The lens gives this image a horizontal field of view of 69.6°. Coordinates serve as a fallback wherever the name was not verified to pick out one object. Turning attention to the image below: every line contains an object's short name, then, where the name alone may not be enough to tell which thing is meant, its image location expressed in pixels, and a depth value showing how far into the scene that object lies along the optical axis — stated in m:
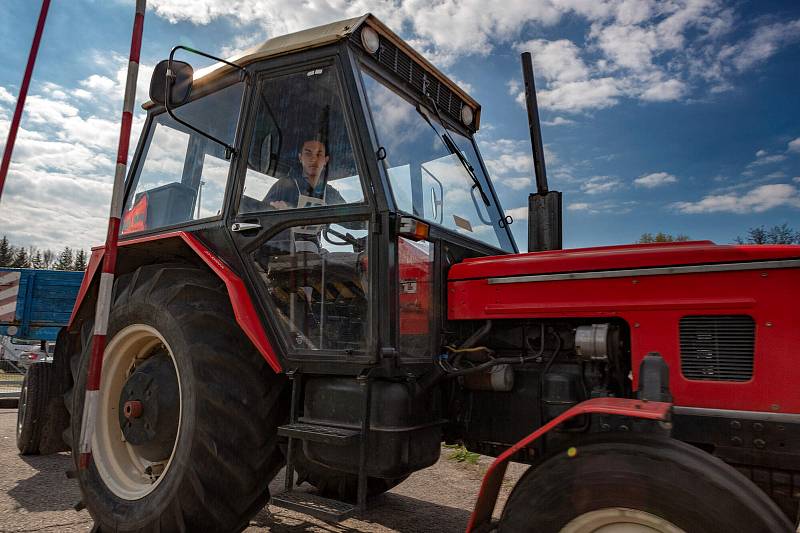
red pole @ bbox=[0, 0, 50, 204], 3.02
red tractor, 2.05
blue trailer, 7.61
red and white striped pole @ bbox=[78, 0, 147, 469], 2.46
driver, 2.79
